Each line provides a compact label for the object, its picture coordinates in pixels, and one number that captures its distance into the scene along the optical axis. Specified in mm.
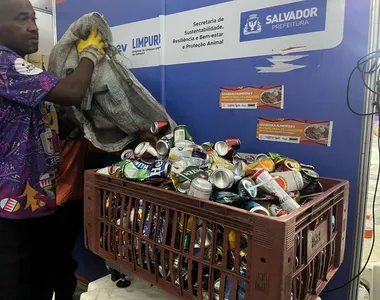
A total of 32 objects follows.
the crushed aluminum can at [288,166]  841
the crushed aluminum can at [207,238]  718
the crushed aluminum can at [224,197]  716
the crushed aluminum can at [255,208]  663
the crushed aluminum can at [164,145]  1004
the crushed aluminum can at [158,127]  1170
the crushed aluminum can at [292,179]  787
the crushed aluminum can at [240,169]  821
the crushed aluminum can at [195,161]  878
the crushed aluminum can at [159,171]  846
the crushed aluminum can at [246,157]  1019
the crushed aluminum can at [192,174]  779
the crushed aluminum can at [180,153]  934
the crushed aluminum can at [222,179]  746
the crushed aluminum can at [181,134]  1034
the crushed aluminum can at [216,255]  700
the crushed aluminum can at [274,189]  696
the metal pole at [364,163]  933
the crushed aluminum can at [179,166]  821
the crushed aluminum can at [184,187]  778
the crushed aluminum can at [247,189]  706
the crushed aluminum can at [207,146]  1012
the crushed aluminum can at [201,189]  720
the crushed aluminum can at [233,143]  1018
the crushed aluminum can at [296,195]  784
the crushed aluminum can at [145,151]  971
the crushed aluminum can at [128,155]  1008
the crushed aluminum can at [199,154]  946
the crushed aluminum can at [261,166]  834
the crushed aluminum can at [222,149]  979
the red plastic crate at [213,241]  610
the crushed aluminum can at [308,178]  817
